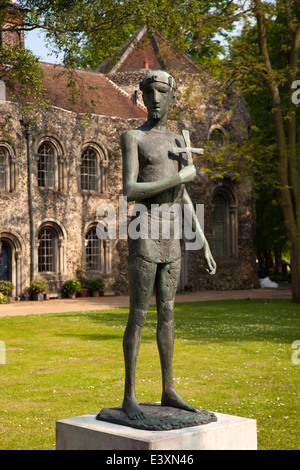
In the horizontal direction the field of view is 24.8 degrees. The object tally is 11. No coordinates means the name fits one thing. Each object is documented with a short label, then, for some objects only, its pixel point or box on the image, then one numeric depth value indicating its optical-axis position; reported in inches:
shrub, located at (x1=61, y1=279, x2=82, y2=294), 1133.7
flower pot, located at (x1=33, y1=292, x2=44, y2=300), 1091.3
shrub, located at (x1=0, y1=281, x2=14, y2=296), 1057.8
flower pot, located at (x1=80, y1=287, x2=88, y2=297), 1161.4
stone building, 1099.3
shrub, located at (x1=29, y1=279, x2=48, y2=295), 1088.2
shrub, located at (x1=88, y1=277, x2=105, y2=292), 1168.8
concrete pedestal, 201.5
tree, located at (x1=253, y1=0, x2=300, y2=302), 952.9
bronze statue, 227.3
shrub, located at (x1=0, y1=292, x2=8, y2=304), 1029.8
